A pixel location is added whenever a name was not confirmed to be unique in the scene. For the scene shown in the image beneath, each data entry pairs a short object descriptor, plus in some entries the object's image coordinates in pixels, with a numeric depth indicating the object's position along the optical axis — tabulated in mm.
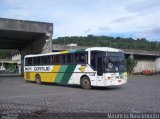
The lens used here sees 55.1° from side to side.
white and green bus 10258
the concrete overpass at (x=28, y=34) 16754
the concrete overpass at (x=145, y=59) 30970
